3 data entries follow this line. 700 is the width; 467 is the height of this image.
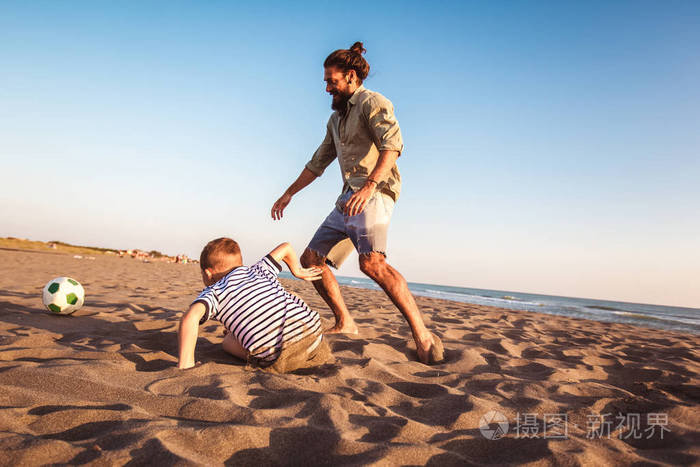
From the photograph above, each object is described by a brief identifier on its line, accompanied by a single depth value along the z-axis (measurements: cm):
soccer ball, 356
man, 292
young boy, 216
